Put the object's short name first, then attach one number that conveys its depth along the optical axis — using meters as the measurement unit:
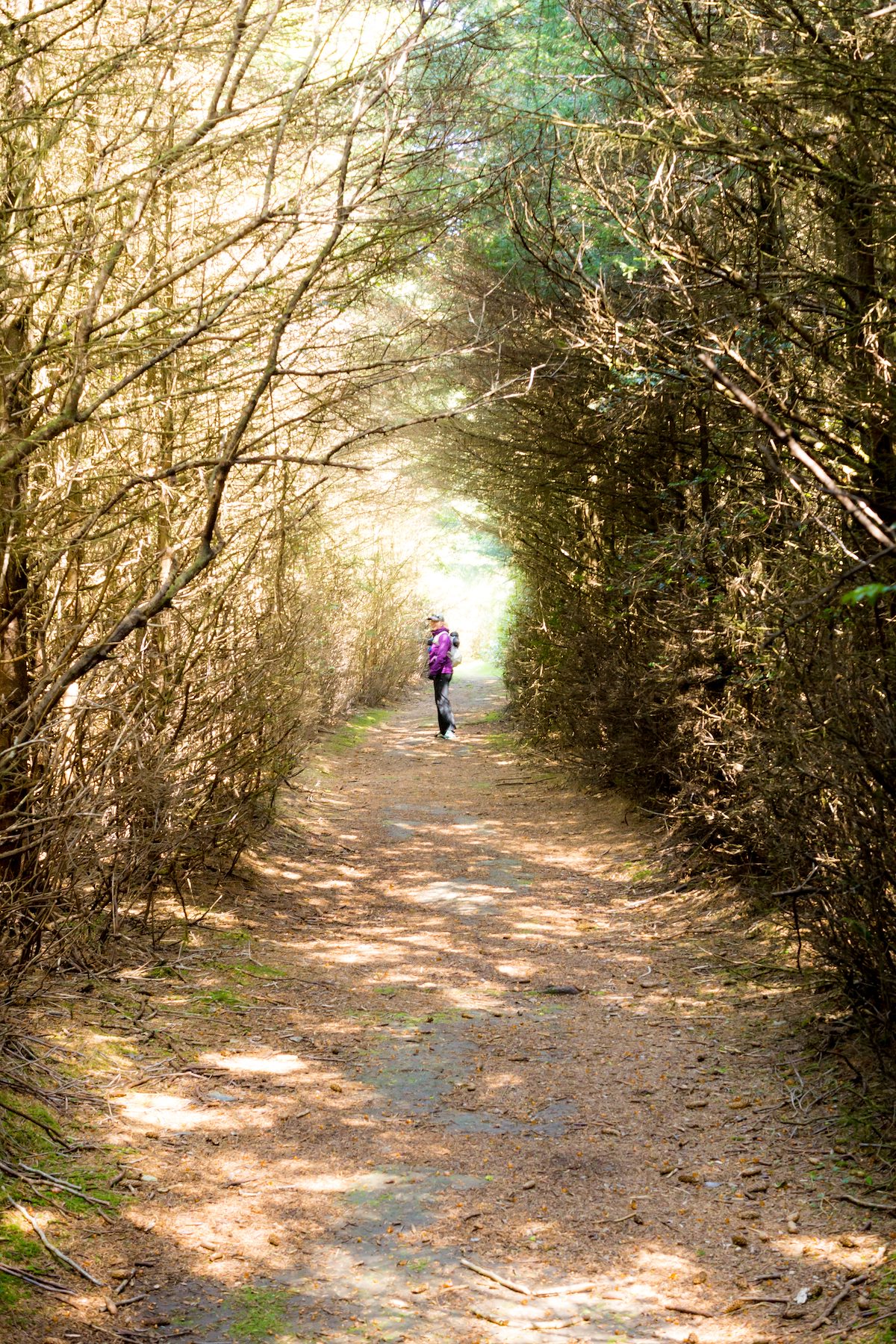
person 17.89
